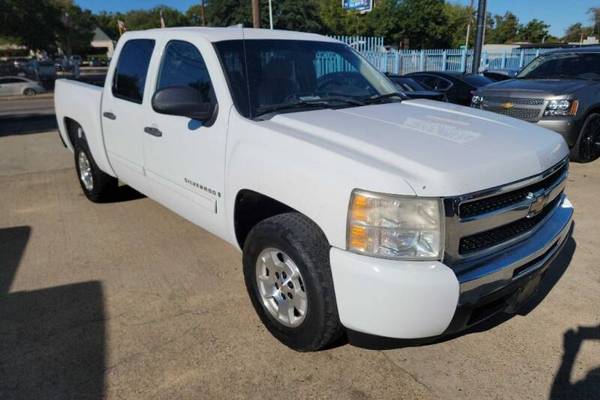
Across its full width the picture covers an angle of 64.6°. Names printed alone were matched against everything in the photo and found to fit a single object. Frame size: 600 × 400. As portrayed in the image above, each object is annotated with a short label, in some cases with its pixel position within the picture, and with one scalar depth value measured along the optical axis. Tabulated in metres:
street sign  24.21
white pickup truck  2.18
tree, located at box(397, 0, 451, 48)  43.84
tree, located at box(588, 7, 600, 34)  76.69
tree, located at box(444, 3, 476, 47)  50.56
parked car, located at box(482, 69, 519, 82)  12.88
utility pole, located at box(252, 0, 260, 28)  16.16
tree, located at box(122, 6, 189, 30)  76.59
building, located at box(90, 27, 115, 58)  85.81
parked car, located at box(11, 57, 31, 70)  39.61
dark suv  6.89
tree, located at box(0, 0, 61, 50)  39.31
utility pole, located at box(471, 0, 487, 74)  12.29
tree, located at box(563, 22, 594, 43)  87.88
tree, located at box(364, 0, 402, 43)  44.12
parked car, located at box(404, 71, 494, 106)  11.57
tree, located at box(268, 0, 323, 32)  39.94
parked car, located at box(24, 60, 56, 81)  34.88
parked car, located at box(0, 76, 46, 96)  27.09
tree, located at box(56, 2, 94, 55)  60.17
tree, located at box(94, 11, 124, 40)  94.38
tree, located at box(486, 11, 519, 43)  88.62
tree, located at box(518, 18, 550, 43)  84.19
